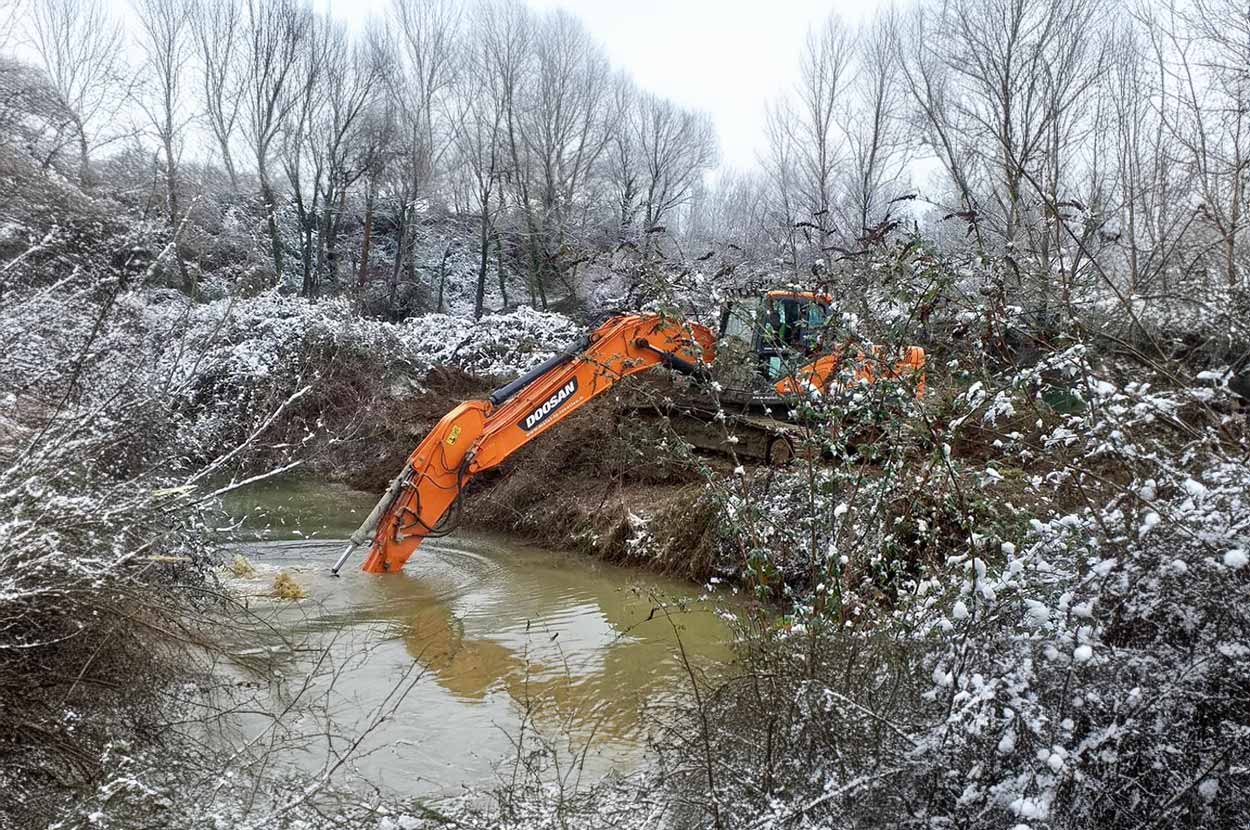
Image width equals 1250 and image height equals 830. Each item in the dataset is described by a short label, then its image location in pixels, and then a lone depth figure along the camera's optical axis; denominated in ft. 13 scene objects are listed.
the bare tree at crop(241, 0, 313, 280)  84.43
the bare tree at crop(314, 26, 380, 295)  87.92
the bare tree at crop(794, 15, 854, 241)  89.10
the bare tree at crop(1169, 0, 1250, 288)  24.93
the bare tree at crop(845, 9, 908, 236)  85.15
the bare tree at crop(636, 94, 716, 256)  107.34
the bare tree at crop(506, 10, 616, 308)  95.14
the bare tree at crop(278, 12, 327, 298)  85.81
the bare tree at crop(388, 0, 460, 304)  91.86
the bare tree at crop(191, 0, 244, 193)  82.99
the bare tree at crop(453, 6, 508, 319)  95.20
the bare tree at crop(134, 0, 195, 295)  80.79
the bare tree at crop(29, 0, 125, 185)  57.57
